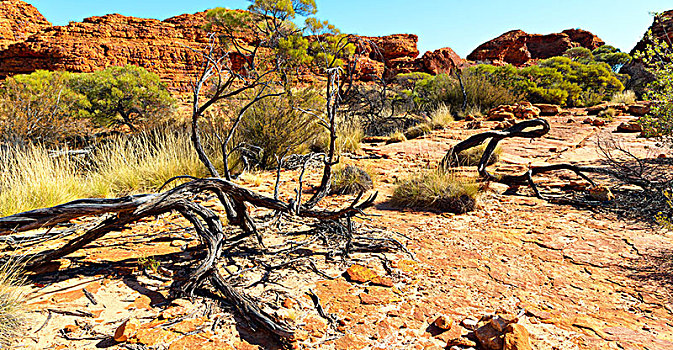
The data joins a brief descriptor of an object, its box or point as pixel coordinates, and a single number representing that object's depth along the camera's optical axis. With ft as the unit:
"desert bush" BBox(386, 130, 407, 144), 30.01
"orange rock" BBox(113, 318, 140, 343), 5.63
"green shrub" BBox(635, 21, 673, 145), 14.32
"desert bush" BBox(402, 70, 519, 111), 44.98
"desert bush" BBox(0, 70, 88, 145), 20.47
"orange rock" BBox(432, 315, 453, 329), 6.53
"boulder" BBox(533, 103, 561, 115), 42.57
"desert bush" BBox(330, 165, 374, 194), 16.12
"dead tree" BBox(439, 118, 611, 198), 16.70
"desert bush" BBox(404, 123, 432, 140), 32.12
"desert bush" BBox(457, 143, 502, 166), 21.52
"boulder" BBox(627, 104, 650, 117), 39.64
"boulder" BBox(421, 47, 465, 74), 111.34
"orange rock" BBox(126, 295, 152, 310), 6.53
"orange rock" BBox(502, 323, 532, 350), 5.65
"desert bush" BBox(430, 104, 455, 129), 35.17
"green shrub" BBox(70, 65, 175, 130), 32.09
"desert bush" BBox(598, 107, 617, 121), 39.20
